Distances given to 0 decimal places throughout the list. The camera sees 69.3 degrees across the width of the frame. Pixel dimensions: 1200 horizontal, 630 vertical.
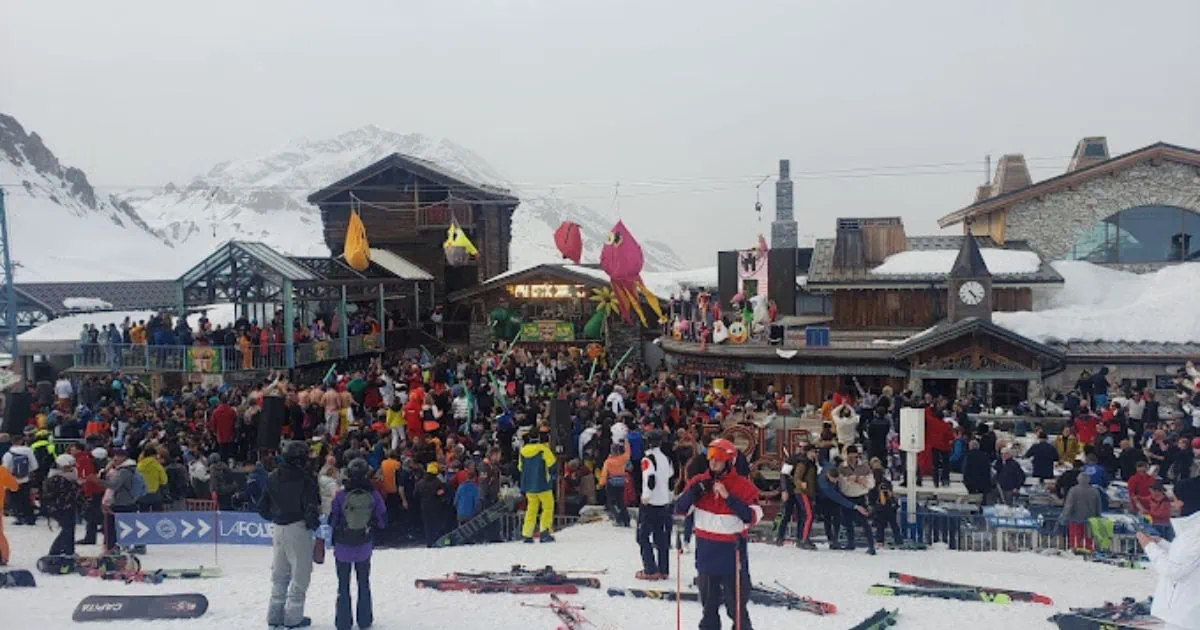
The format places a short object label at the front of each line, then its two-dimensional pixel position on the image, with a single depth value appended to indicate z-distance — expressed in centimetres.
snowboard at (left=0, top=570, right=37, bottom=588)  960
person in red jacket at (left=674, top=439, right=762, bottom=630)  739
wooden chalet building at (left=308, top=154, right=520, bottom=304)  4028
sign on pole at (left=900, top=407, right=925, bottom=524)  1255
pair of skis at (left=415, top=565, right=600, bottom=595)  922
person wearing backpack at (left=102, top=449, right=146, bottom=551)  1116
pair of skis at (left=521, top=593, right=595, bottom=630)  818
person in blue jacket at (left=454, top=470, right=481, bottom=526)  1230
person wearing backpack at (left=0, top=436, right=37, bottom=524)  1242
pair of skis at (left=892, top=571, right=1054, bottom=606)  900
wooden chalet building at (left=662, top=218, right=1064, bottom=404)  2300
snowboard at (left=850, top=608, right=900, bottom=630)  802
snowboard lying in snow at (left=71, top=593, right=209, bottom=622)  838
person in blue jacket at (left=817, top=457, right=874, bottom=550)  1116
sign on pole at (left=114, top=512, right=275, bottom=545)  1092
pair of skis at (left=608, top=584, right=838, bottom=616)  863
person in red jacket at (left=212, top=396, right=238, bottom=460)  1689
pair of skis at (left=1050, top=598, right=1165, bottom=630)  766
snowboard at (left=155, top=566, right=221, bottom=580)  998
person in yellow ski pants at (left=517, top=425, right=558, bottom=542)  1152
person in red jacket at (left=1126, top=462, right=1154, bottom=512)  1144
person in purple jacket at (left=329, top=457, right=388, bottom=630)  800
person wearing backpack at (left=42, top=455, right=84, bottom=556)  1073
